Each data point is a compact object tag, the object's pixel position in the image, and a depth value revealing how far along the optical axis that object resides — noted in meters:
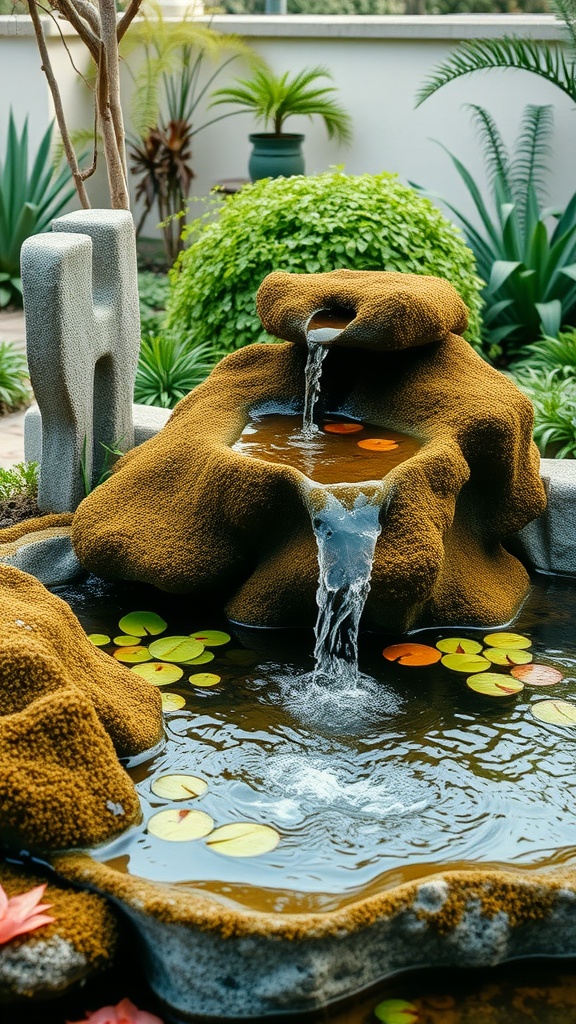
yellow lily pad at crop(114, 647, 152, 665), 3.65
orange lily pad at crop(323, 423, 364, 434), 4.20
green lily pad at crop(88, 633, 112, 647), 3.75
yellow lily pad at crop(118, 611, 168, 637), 3.88
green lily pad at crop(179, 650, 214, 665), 3.65
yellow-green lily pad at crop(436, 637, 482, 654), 3.77
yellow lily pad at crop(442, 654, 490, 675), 3.64
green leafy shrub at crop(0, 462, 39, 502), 4.74
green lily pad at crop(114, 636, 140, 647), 3.76
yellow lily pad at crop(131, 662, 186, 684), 3.52
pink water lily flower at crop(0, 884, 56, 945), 2.23
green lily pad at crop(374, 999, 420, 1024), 2.30
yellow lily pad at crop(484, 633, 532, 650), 3.82
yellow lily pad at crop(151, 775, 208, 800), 2.88
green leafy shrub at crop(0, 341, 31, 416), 6.51
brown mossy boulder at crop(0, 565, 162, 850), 2.49
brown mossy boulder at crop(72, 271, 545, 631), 3.65
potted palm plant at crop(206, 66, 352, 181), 9.54
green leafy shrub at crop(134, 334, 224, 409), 5.57
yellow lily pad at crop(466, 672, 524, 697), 3.49
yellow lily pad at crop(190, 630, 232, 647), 3.78
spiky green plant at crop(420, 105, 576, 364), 6.75
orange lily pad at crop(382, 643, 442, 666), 3.67
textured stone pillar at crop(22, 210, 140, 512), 4.01
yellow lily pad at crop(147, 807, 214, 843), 2.71
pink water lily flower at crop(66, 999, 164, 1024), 2.26
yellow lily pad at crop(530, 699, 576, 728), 3.32
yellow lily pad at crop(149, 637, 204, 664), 3.69
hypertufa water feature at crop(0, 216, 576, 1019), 2.39
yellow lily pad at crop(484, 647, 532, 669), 3.69
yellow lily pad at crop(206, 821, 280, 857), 2.64
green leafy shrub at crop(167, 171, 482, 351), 5.40
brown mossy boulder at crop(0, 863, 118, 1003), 2.23
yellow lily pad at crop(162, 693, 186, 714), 3.34
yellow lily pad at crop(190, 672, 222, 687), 3.50
